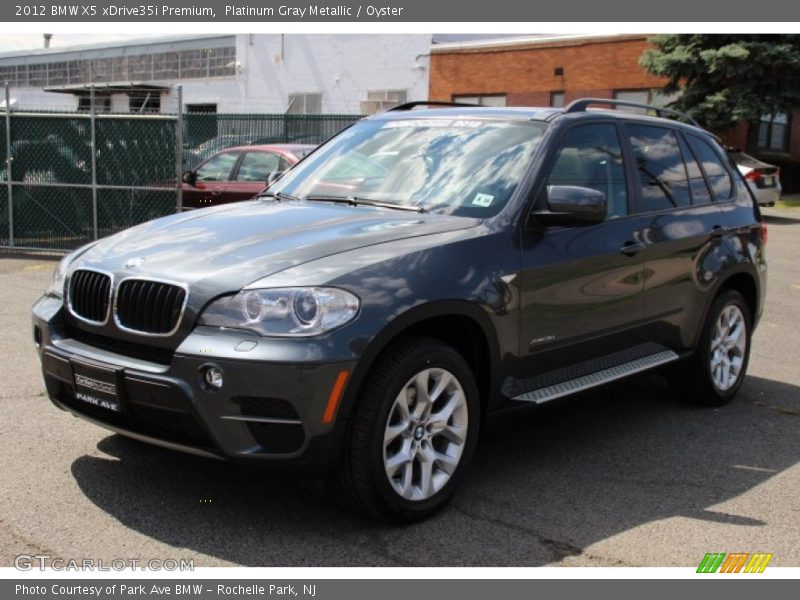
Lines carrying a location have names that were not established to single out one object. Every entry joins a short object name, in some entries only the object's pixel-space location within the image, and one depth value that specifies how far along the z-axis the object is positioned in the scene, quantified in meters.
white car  20.33
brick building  28.23
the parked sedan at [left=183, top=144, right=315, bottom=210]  12.58
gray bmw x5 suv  3.79
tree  23.78
